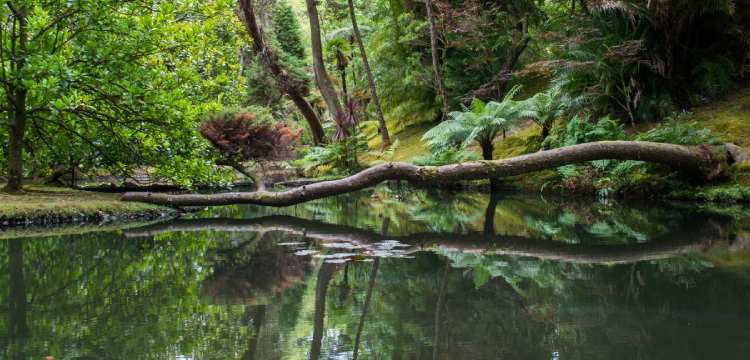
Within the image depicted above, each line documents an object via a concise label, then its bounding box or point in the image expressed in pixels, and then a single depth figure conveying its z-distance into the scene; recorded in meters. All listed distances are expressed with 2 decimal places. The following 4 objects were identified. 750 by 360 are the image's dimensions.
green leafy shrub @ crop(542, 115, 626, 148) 8.48
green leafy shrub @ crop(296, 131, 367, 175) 14.39
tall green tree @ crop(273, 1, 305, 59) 29.45
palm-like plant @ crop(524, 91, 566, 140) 10.09
